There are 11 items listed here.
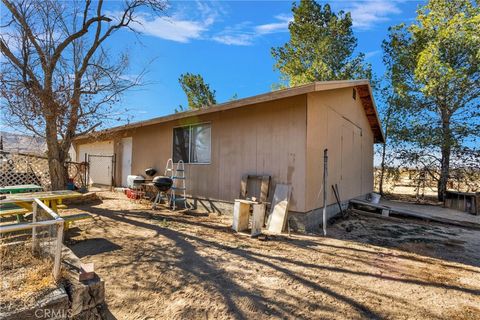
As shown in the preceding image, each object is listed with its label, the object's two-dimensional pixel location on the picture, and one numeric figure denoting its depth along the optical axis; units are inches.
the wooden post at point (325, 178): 212.9
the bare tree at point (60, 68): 252.7
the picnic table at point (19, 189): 237.4
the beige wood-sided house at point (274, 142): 216.7
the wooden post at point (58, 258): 85.7
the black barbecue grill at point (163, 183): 281.7
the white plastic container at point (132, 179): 346.8
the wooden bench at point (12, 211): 154.3
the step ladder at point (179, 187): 288.7
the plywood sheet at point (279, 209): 209.0
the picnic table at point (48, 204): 159.4
